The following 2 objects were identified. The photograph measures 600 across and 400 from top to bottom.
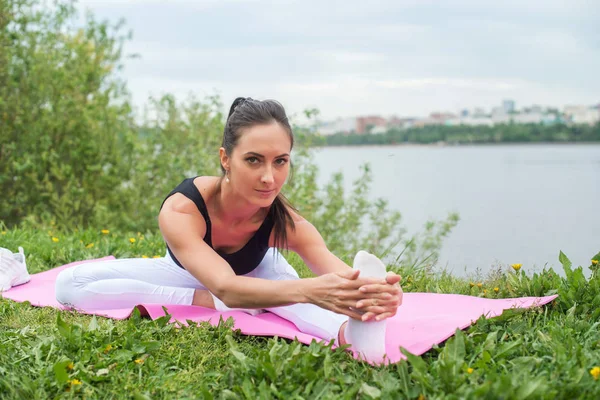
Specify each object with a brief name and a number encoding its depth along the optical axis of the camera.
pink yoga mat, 3.13
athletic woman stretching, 2.90
